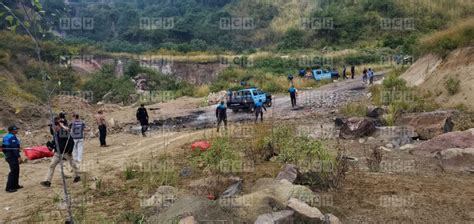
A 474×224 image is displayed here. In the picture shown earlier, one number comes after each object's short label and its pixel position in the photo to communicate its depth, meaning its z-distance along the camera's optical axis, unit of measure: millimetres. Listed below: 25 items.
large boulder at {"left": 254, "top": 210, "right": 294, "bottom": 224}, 5371
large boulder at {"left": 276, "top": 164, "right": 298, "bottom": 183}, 7223
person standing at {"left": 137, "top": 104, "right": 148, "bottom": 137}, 15977
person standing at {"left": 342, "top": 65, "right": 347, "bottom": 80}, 35344
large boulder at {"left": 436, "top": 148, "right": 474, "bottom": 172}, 8573
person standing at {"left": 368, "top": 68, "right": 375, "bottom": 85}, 27672
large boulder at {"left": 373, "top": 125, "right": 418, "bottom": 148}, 11773
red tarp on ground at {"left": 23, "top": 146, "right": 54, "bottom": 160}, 12242
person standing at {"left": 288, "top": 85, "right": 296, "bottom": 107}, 21359
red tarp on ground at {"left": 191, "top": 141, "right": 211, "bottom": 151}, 10958
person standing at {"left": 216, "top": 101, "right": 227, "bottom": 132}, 15386
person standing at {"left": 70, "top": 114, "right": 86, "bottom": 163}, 9673
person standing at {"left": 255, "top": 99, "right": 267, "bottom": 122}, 16781
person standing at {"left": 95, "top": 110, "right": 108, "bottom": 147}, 14195
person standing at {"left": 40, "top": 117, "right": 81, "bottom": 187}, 8828
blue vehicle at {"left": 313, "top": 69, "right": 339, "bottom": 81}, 33875
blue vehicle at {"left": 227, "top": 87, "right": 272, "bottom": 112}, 21859
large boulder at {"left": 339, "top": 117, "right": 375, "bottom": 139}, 12664
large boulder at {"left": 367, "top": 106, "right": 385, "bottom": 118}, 15000
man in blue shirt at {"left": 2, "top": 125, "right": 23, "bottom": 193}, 8391
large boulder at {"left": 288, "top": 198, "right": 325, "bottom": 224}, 5574
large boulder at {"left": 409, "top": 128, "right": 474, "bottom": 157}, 9705
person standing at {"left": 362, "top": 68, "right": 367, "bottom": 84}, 28019
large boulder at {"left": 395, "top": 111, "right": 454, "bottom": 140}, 11797
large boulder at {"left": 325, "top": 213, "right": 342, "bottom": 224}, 5676
